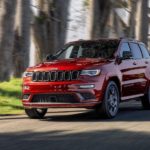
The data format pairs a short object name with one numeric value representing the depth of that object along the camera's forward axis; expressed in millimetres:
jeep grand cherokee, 13133
